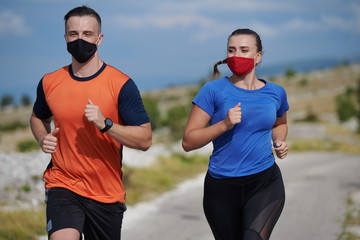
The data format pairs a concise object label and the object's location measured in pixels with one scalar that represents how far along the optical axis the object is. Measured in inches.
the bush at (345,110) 2149.2
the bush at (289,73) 4488.2
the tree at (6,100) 4350.4
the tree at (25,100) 4124.0
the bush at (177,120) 1206.7
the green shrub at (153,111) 1587.5
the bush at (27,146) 806.1
